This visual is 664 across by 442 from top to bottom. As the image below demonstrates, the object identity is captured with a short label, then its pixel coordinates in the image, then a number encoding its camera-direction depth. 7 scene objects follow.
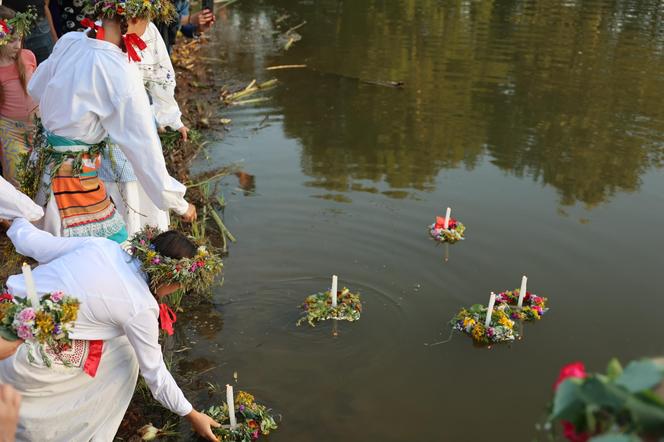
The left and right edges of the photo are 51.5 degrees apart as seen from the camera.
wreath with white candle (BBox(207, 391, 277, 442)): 3.93
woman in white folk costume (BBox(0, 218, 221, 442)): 3.25
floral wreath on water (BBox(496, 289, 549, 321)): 5.14
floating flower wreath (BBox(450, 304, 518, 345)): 4.93
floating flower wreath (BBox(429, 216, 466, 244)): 6.23
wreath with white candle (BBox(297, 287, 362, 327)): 5.16
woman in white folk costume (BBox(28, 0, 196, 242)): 3.77
